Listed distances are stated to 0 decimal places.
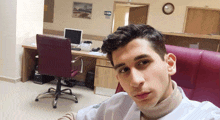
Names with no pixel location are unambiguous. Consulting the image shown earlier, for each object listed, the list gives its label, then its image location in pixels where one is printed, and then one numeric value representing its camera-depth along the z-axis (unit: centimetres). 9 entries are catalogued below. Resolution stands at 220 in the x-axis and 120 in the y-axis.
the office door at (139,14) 522
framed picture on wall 529
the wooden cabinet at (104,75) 304
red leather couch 103
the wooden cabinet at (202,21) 504
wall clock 502
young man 66
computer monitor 351
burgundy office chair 240
